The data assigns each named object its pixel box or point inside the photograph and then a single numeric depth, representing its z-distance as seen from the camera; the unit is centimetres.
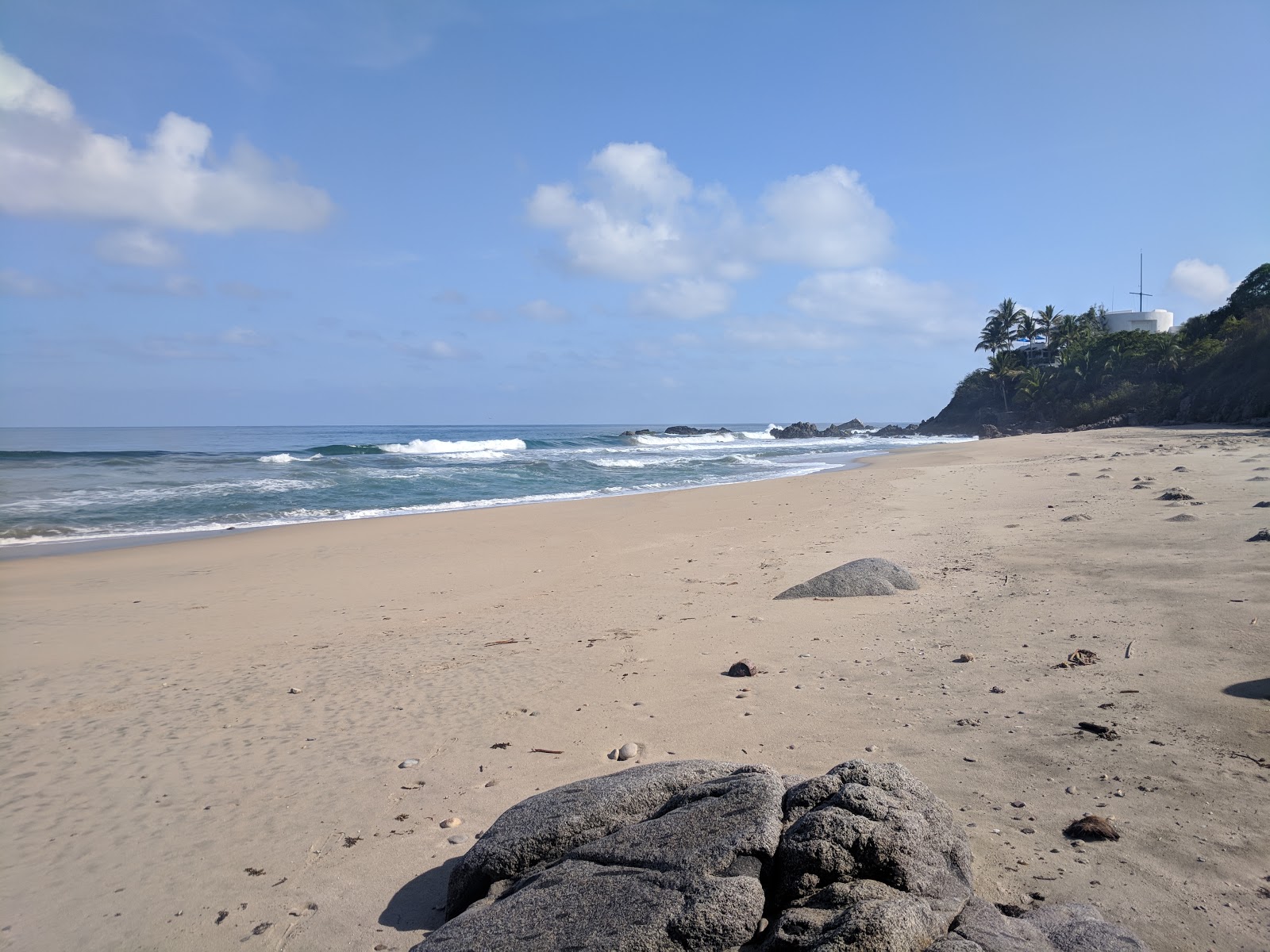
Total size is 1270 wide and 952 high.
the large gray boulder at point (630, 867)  234
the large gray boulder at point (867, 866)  217
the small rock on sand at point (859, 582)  776
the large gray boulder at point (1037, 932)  224
